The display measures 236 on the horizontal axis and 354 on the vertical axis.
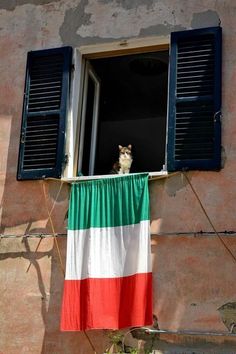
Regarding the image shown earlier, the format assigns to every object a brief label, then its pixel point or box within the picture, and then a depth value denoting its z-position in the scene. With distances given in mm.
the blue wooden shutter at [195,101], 7059
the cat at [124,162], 7566
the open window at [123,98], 7156
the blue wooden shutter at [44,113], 7637
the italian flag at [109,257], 6711
